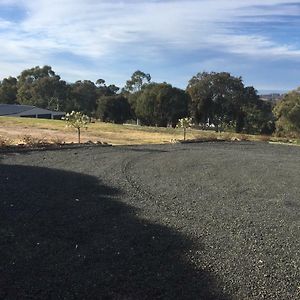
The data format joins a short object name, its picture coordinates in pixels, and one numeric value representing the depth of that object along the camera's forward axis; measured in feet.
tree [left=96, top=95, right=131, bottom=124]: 141.07
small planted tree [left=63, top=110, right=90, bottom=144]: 57.22
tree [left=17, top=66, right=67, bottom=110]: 180.00
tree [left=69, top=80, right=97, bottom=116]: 169.22
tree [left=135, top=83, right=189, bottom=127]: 125.79
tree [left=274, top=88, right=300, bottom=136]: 89.43
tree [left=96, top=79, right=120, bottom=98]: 175.81
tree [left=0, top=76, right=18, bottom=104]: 195.60
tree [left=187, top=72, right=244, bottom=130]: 136.81
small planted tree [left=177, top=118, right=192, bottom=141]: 67.31
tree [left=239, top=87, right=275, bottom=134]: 116.30
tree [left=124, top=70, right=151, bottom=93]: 193.35
